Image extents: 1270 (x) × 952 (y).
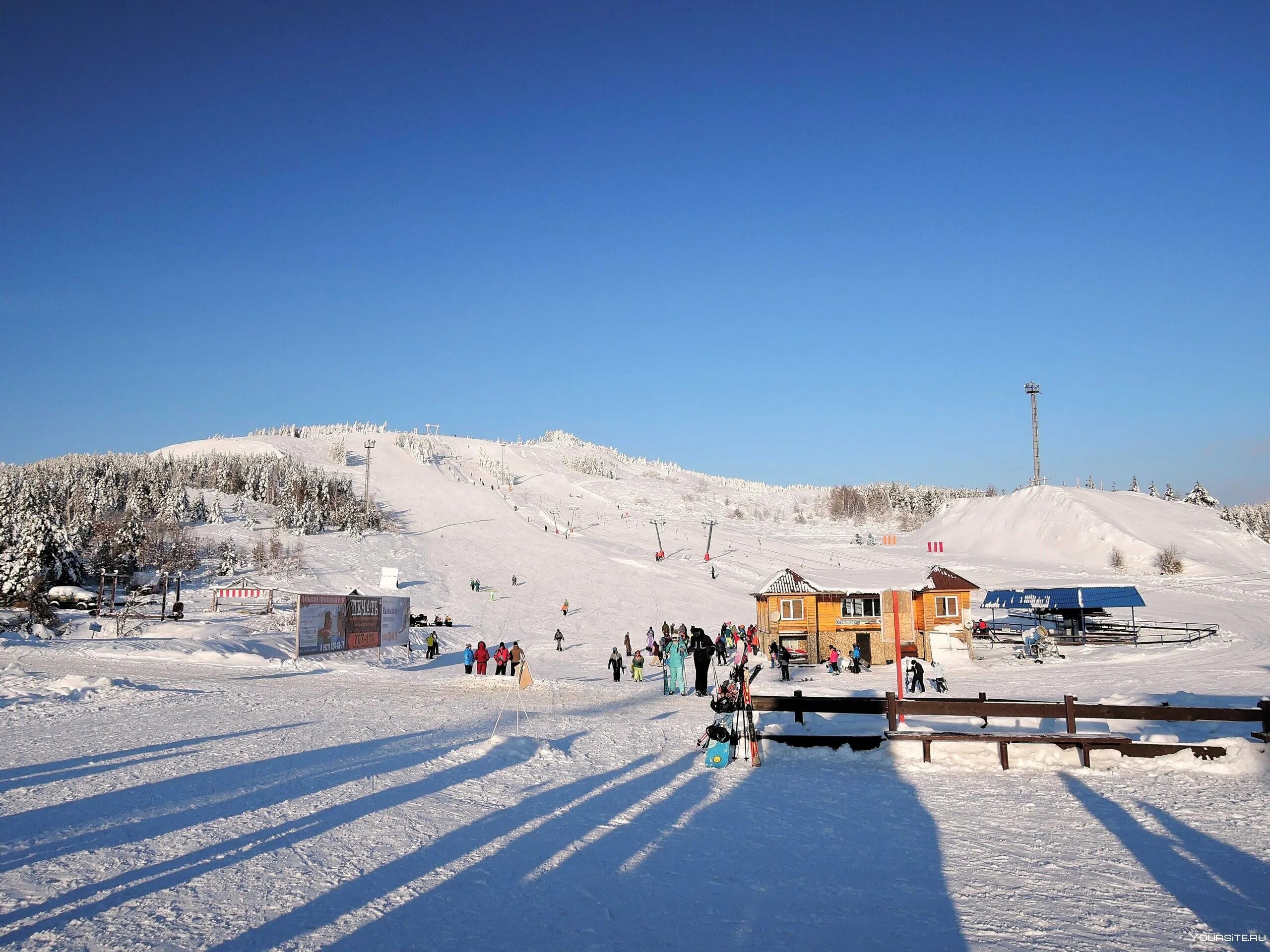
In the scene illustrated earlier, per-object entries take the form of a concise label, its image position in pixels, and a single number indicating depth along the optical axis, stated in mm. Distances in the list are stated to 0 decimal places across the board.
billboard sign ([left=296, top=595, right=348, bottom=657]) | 27359
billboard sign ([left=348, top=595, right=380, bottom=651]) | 30891
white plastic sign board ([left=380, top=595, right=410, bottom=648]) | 33281
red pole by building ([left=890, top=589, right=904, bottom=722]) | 13767
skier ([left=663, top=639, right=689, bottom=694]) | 20359
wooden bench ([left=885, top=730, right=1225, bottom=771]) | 11008
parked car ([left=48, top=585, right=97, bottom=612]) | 43969
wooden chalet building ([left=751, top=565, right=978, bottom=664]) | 33000
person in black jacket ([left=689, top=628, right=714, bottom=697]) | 19703
